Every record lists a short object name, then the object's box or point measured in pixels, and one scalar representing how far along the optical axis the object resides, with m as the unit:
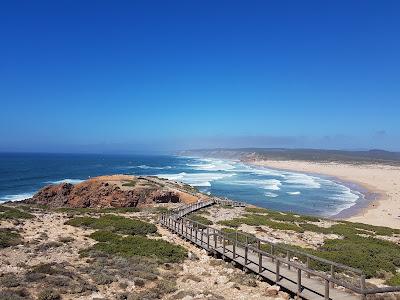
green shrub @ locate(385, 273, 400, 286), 15.44
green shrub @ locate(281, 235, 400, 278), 17.64
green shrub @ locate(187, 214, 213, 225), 28.86
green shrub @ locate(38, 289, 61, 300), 11.45
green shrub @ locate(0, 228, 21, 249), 17.80
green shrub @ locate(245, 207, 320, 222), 34.07
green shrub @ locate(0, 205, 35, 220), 24.91
